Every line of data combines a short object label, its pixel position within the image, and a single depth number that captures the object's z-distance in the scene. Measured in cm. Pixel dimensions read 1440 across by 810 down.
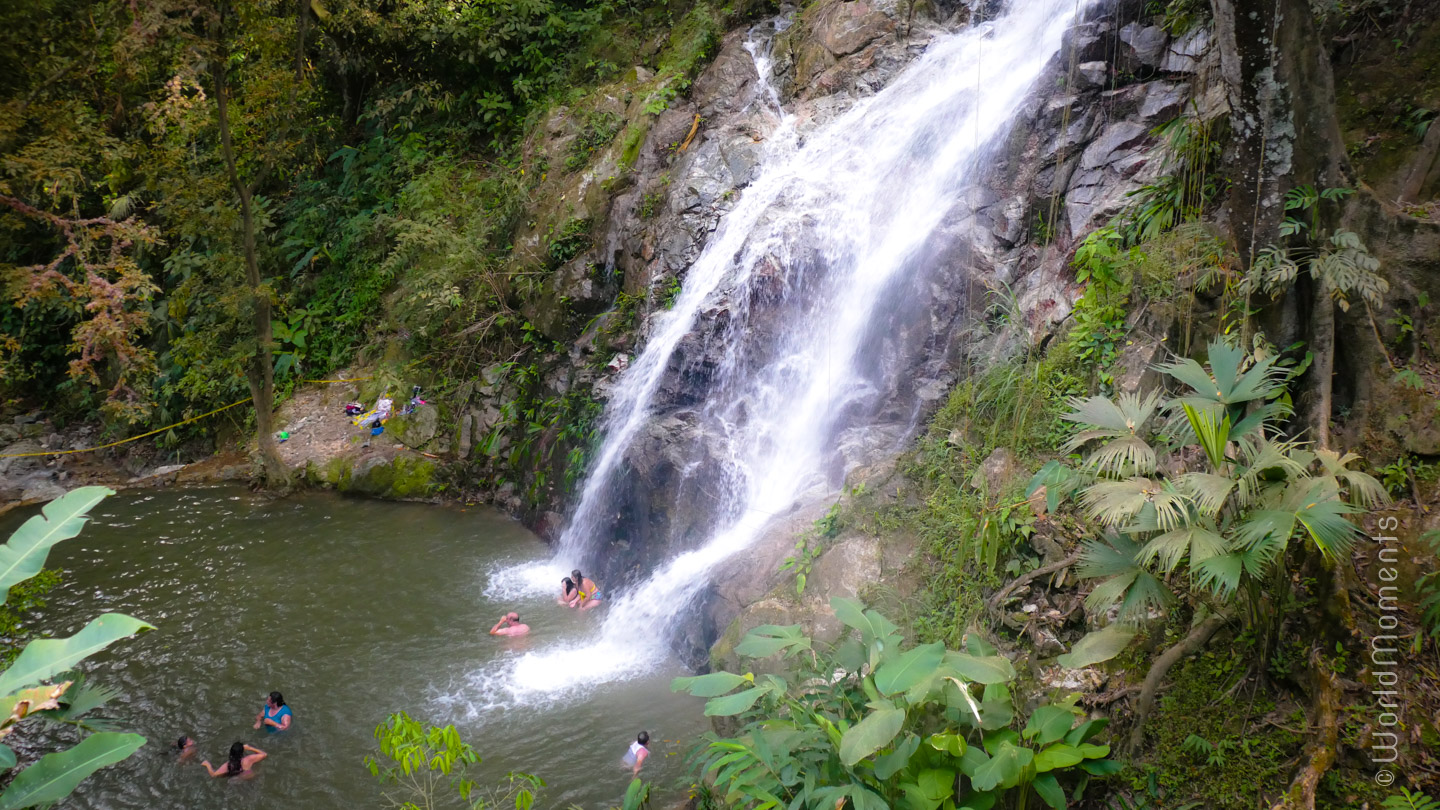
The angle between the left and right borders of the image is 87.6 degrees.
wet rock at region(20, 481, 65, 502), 1152
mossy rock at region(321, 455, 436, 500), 1106
